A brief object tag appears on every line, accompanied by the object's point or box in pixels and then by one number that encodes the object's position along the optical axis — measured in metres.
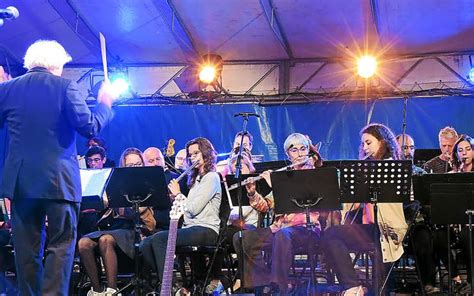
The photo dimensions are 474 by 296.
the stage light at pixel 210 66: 9.42
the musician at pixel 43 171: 3.97
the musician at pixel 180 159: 7.85
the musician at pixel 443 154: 7.09
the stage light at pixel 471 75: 8.91
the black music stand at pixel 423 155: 7.44
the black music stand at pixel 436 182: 5.29
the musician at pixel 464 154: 6.38
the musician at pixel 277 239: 5.43
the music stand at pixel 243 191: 5.91
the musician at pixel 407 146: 6.99
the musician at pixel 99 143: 8.39
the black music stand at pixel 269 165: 6.41
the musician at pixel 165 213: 6.37
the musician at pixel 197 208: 5.72
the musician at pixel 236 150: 6.93
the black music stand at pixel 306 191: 5.18
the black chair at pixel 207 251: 5.71
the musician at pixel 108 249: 5.75
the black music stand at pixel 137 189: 5.62
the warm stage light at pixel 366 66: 9.12
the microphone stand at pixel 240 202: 5.58
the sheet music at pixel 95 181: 5.10
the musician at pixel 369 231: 5.27
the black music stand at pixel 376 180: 5.14
